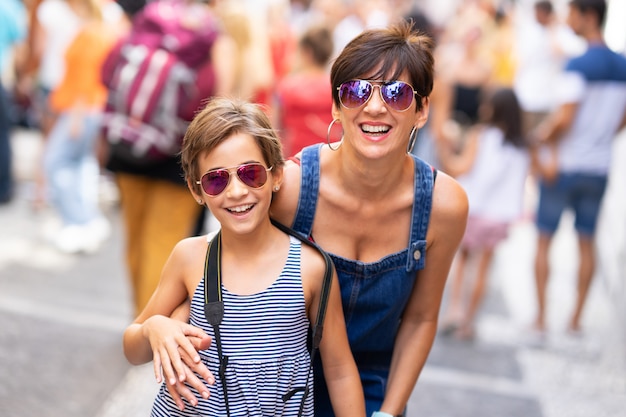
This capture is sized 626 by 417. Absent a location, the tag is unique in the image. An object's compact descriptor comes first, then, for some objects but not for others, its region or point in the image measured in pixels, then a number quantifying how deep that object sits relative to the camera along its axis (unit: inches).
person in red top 207.6
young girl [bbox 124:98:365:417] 83.1
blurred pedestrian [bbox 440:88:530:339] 219.3
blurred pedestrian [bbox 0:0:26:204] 286.4
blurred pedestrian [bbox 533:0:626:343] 217.3
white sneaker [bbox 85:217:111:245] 272.5
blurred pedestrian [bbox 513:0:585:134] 356.5
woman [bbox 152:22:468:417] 86.4
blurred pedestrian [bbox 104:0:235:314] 175.8
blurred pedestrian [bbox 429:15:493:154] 280.4
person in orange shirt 250.8
